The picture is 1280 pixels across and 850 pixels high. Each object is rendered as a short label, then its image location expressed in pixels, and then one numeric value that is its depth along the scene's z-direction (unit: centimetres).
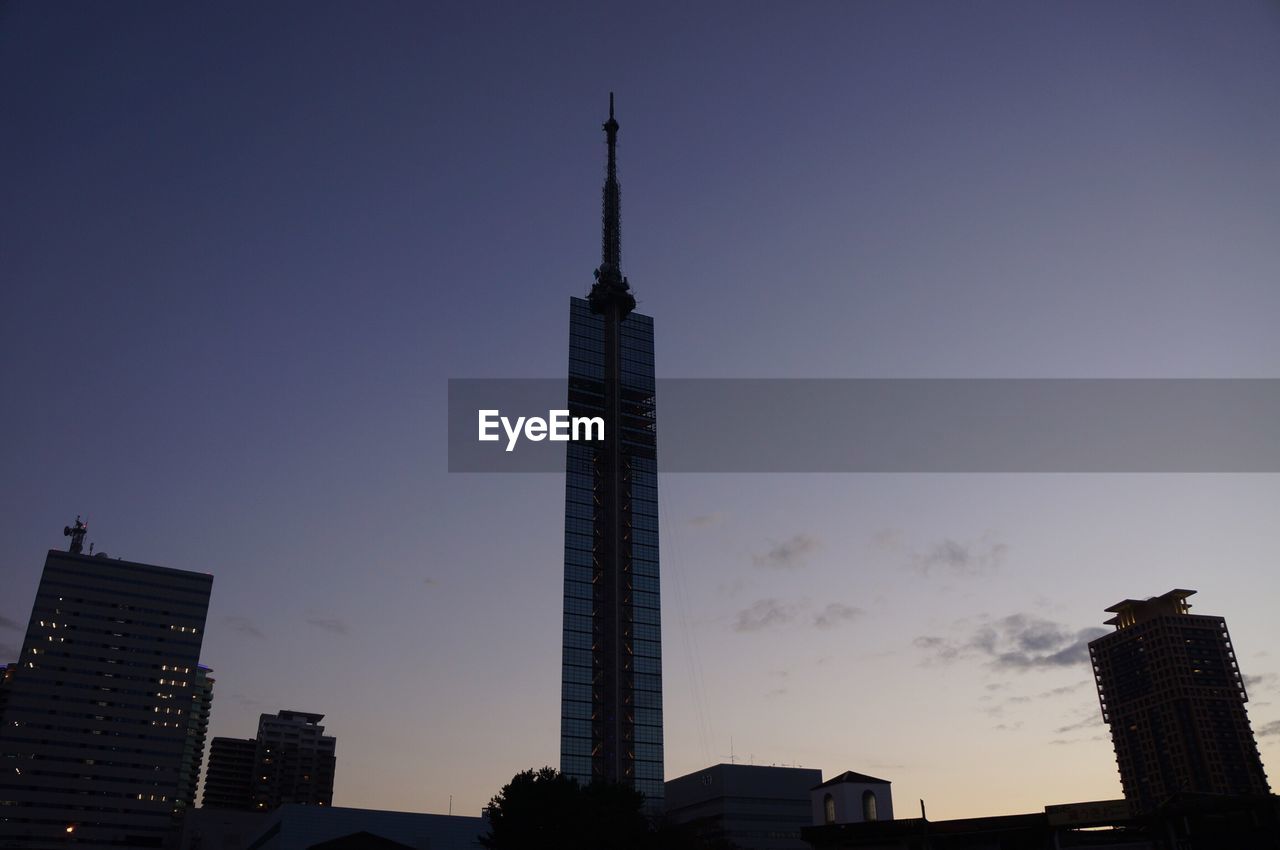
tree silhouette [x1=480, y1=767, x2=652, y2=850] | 8300
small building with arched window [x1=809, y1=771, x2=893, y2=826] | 8669
